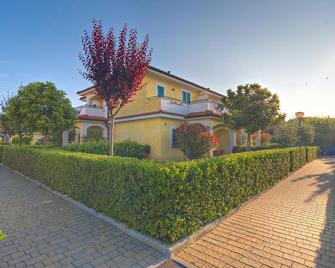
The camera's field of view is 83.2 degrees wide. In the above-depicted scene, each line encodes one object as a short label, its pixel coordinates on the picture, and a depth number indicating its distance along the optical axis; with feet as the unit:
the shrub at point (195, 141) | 42.04
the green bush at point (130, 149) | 43.16
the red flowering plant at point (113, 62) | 23.71
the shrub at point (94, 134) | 54.34
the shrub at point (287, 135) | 75.66
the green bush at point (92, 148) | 39.69
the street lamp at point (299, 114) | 63.66
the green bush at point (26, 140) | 80.19
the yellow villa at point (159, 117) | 48.14
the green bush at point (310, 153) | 55.03
